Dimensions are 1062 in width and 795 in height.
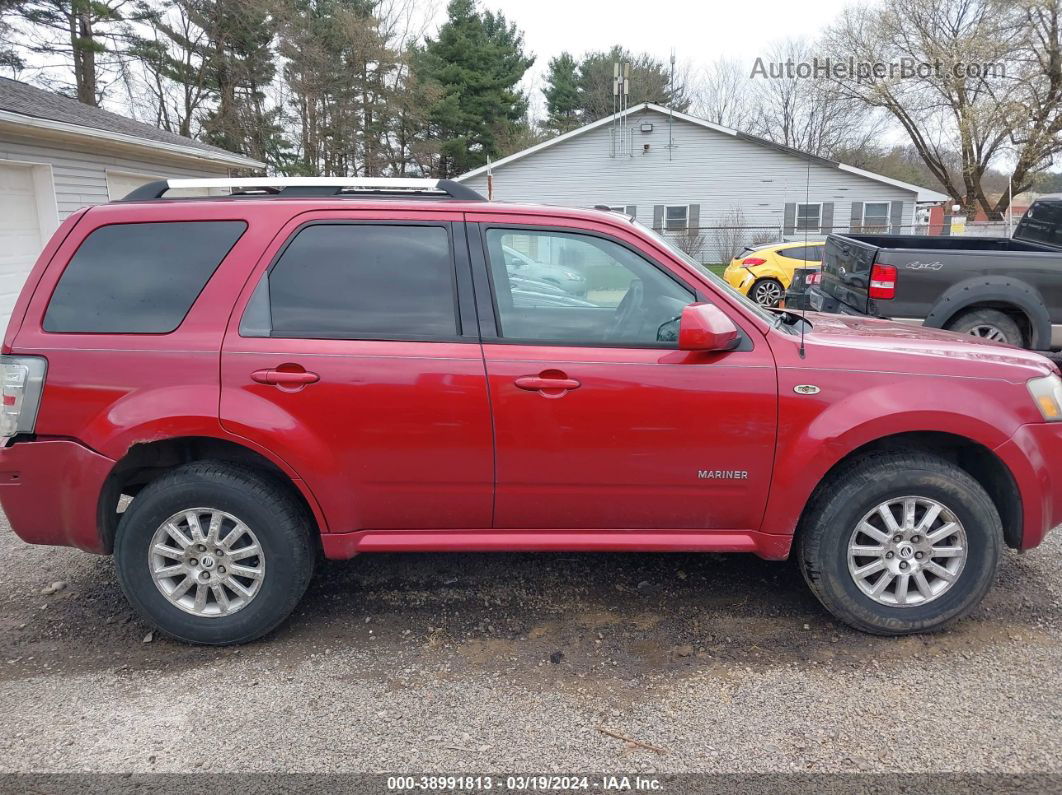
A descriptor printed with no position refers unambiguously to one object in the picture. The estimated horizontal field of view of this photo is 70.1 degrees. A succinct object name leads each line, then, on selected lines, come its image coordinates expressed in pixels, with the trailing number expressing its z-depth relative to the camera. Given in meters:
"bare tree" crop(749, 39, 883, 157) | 34.80
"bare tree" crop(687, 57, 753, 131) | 50.75
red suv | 3.20
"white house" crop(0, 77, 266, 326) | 10.20
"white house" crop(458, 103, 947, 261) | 26.41
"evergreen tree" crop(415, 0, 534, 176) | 35.72
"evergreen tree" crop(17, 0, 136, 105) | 21.44
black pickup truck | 7.42
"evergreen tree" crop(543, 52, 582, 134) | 45.66
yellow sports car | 17.42
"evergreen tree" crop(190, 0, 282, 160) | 26.33
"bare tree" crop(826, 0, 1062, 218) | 28.06
